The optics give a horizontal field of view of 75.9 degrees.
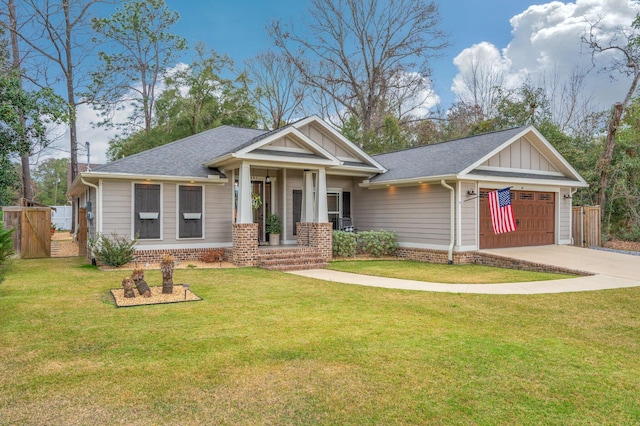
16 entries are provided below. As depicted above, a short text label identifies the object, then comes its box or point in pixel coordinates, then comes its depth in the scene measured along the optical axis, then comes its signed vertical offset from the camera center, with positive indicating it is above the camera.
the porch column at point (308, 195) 13.27 +0.66
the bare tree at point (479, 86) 28.47 +9.21
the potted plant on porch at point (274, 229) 14.02 -0.45
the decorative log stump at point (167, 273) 7.25 -1.02
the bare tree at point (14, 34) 18.22 +8.20
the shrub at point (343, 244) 13.75 -0.95
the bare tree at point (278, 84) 29.58 +9.62
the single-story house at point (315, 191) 11.73 +0.80
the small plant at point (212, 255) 12.18 -1.19
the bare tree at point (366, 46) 27.98 +11.82
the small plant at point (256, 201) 13.80 +0.51
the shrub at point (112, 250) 10.82 -0.90
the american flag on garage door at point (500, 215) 11.99 +0.01
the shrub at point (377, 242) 14.21 -0.93
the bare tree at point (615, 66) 17.87 +7.02
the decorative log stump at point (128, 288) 6.97 -1.22
